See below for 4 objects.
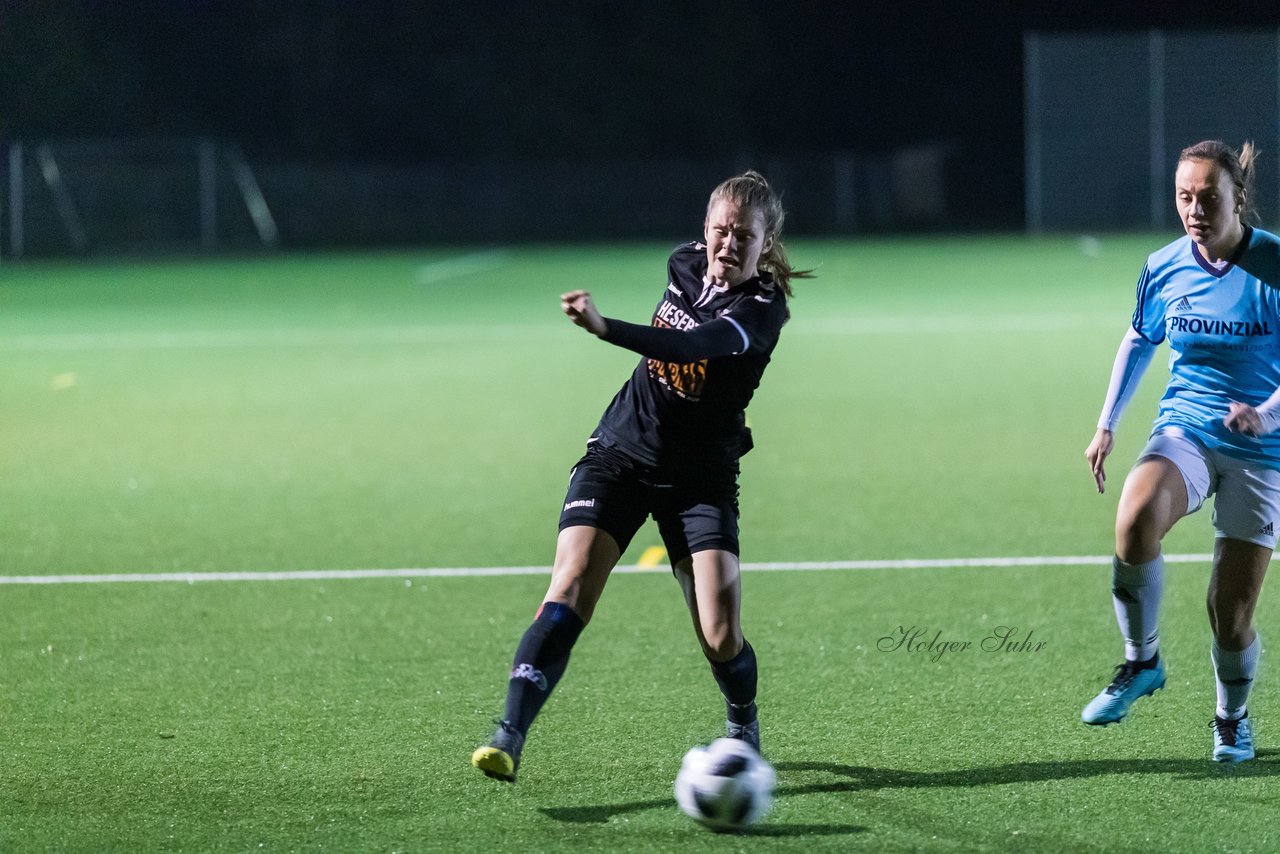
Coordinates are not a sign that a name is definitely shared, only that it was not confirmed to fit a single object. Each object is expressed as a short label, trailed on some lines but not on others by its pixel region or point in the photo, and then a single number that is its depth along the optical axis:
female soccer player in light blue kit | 10.21
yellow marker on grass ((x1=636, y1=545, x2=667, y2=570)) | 16.25
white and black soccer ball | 9.12
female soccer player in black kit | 9.91
